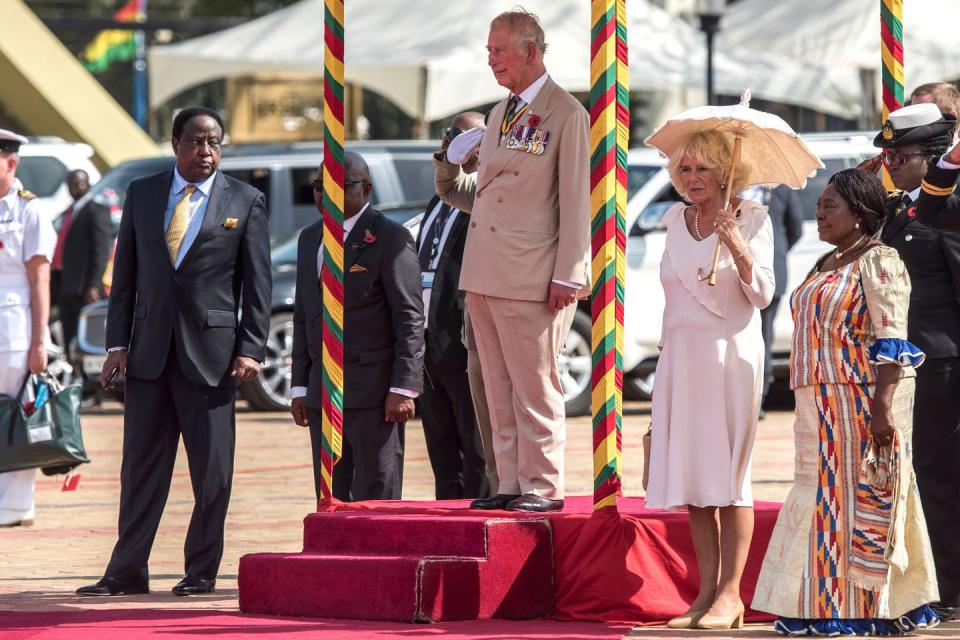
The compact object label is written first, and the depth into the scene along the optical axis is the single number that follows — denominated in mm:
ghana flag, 80250
